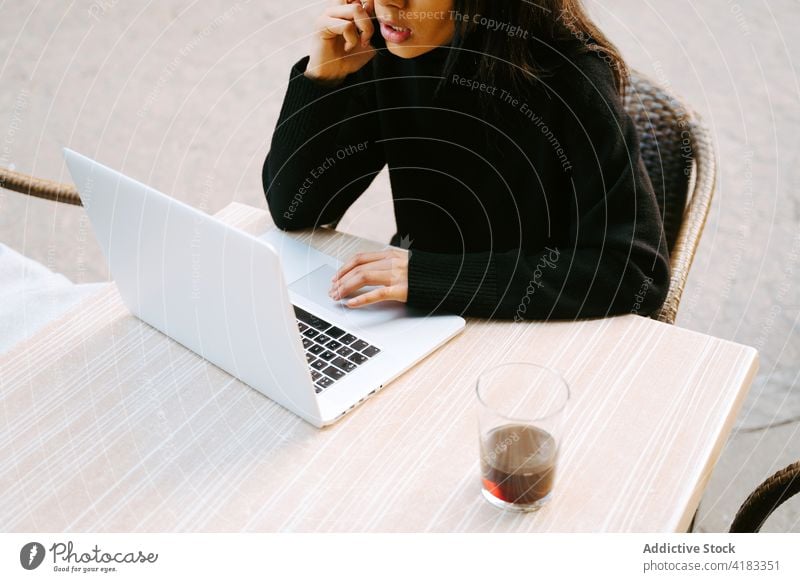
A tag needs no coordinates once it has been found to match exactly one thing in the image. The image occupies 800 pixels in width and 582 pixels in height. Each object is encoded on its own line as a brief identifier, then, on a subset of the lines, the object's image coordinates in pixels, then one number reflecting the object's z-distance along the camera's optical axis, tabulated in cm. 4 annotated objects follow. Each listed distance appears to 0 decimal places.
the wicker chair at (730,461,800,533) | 70
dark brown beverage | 57
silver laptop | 60
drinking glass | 57
